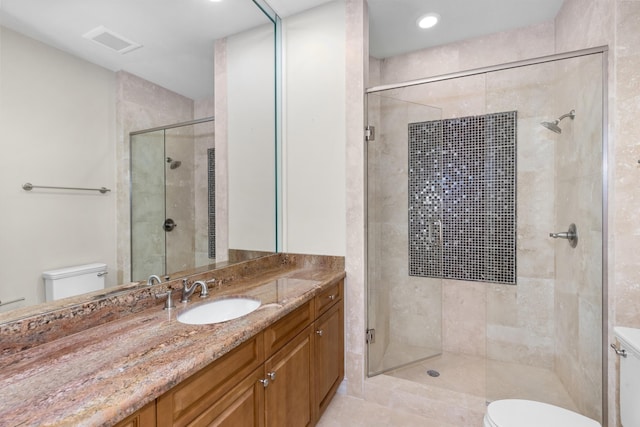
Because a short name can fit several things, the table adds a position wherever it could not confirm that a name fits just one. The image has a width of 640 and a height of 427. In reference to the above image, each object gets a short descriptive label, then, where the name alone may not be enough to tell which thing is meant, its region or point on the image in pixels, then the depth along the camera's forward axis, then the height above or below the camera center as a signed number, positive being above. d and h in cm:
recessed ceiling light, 220 +145
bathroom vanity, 68 -43
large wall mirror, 100 +36
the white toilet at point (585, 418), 122 -91
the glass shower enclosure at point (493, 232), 171 -16
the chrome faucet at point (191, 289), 142 -38
